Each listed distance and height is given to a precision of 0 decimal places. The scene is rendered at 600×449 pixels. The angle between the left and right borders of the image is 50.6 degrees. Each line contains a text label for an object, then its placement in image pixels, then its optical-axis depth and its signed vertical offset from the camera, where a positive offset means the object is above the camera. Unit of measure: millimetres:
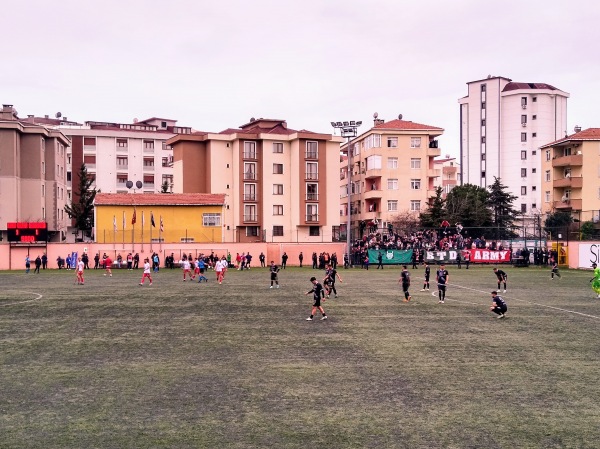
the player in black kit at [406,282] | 32375 -2768
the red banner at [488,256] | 66812 -3024
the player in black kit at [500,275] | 35719 -2703
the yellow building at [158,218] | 65438 +1196
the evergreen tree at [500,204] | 95500 +3526
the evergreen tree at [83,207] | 90938 +3251
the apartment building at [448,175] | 151875 +12737
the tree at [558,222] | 64062 +496
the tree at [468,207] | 86938 +2976
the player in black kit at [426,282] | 38431 -3326
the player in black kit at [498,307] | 26359 -3311
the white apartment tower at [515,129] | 108250 +17070
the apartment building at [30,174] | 72062 +6722
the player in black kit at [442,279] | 31786 -2617
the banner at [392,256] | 65875 -2945
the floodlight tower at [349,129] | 64750 +10146
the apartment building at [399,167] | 87562 +8530
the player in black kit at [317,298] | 26031 -2880
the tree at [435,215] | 79438 +1594
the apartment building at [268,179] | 79250 +6286
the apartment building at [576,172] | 79625 +7075
